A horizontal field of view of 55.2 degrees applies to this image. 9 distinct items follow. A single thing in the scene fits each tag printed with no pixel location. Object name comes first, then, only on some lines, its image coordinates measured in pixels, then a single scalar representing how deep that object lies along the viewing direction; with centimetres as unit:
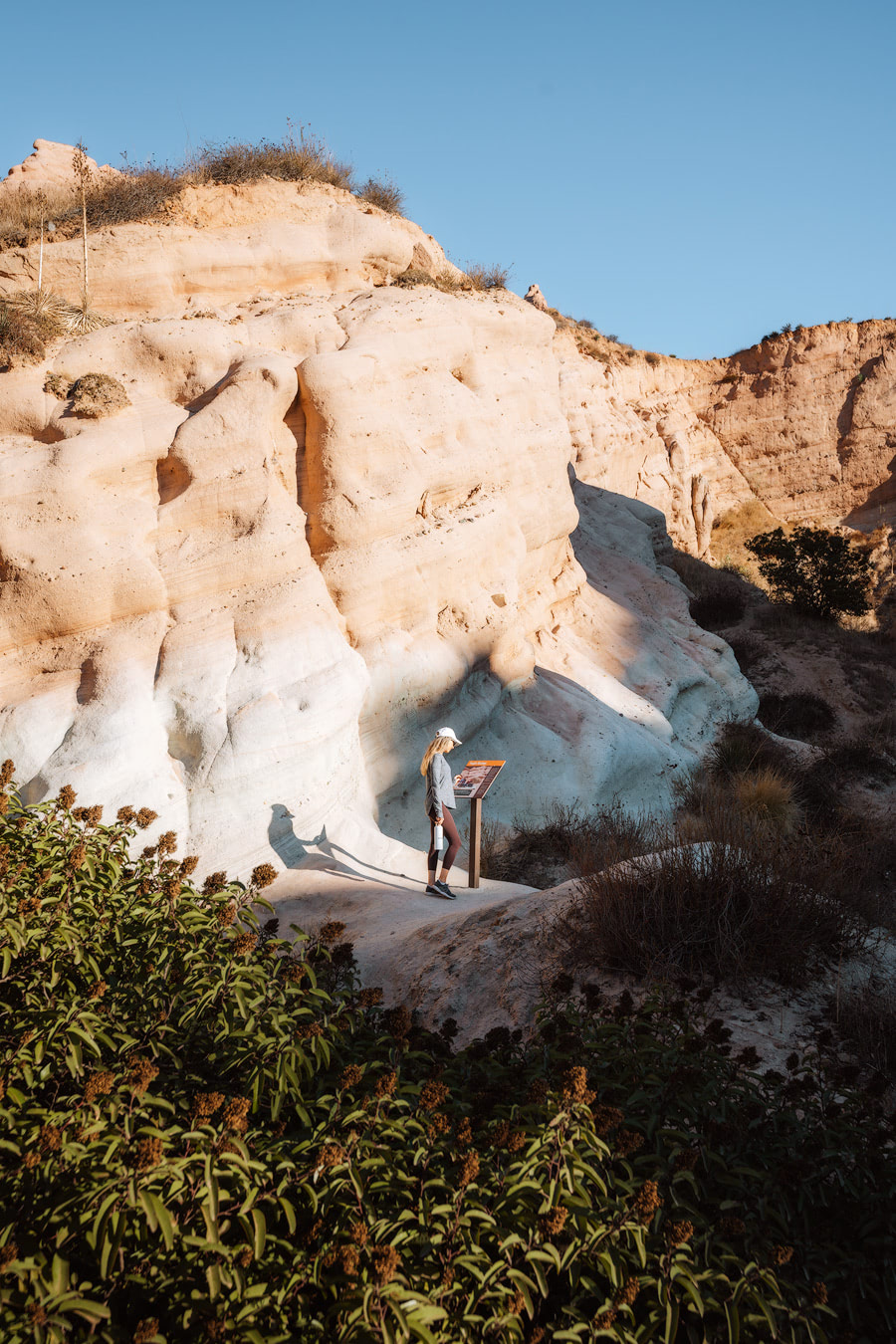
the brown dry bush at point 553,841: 835
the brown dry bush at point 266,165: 1144
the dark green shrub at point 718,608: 2178
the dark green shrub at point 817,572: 2275
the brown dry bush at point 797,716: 1711
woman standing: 759
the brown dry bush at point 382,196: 1270
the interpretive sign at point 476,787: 732
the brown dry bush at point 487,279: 1365
